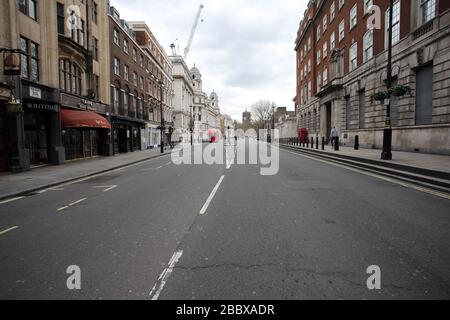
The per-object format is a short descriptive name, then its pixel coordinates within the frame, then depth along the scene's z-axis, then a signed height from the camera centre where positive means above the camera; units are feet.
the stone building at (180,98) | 239.62 +40.82
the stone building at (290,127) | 196.77 +12.24
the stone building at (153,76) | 128.67 +36.36
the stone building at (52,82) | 45.60 +13.01
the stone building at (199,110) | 346.89 +45.91
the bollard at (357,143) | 72.58 -0.45
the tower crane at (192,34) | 278.05 +123.48
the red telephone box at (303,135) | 118.72 +3.05
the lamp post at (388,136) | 42.04 +0.82
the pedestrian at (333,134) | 75.18 +2.18
